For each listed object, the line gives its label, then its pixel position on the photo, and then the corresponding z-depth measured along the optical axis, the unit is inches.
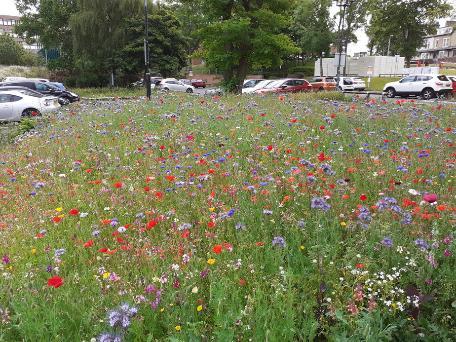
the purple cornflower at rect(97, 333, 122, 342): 82.1
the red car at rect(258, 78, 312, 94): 1042.1
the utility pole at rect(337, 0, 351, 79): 1279.5
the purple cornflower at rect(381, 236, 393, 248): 107.9
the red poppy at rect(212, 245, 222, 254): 99.2
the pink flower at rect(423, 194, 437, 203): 106.2
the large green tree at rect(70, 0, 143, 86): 1429.6
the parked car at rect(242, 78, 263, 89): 1204.3
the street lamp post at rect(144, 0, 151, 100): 804.6
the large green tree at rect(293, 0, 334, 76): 2139.5
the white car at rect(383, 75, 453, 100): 1076.5
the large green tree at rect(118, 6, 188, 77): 1507.1
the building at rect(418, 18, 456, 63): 4446.4
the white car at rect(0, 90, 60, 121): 729.6
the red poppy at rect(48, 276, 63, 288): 95.0
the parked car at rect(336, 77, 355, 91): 1471.8
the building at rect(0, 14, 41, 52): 5568.9
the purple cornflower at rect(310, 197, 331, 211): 121.6
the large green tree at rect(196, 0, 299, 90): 994.4
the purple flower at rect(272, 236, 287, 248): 115.9
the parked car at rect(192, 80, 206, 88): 2164.6
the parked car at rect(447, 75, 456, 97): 1087.4
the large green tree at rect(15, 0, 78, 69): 1835.6
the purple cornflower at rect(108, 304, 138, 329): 85.1
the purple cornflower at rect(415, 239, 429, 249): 104.5
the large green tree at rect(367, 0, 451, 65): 1908.2
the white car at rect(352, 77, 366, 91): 1505.3
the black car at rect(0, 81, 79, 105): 1053.2
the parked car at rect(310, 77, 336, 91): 1220.7
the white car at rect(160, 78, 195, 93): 1540.6
